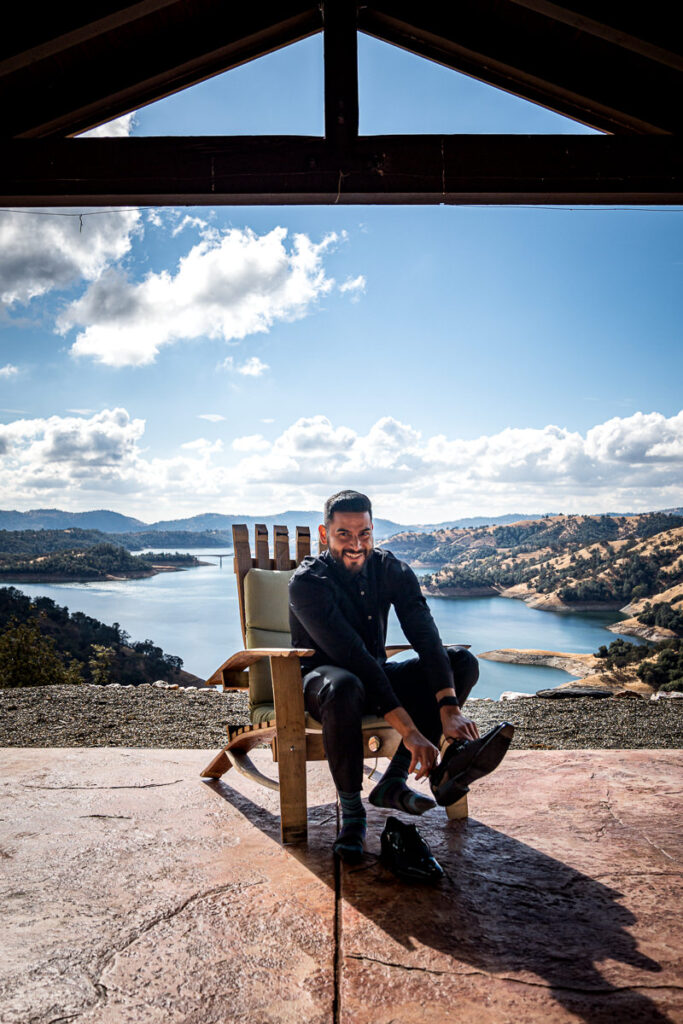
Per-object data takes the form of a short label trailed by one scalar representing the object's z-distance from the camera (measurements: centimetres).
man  188
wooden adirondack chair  203
